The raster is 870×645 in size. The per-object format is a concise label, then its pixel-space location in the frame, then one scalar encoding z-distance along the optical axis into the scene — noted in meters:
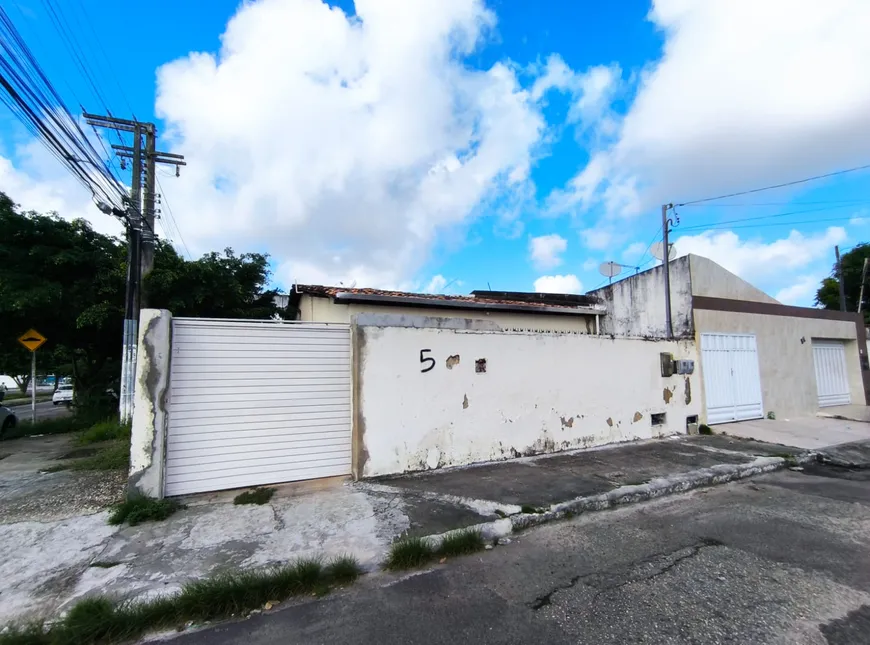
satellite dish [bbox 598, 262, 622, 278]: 12.00
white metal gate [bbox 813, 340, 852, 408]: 12.23
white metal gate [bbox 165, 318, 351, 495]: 5.17
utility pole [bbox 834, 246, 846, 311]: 19.10
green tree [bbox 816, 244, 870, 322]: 25.08
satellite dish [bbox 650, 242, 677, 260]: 10.04
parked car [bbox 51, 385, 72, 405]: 29.29
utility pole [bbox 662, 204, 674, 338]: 9.91
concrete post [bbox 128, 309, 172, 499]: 4.78
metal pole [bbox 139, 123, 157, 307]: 10.63
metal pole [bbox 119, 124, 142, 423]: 9.83
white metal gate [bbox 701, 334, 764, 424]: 9.58
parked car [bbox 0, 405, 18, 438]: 10.82
